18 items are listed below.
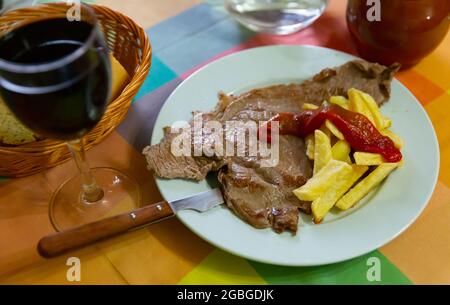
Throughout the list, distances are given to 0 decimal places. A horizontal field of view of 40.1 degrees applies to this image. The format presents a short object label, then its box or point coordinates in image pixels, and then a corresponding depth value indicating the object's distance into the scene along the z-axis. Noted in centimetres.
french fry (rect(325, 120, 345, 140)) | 54
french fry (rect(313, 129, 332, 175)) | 53
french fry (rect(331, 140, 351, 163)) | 54
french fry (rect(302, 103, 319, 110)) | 58
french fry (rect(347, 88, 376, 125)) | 57
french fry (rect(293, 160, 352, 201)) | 51
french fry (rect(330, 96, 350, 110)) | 58
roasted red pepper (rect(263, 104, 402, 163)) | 54
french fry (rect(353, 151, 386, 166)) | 52
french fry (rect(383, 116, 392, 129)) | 57
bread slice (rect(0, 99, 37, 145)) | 54
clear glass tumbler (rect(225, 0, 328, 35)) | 71
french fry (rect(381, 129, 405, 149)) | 55
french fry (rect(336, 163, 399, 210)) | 52
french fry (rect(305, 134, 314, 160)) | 54
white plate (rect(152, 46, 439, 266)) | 49
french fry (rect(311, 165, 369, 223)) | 51
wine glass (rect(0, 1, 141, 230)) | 41
